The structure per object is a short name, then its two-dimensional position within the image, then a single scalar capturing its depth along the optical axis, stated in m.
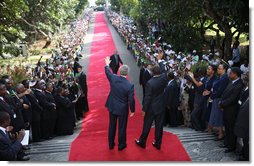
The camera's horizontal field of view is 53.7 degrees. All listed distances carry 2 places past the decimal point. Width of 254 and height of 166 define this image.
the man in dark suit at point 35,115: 4.58
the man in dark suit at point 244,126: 3.38
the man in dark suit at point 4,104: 3.77
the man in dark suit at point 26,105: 4.35
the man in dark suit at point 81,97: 6.39
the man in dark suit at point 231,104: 3.74
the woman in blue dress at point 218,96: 4.16
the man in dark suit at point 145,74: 6.35
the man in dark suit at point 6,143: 2.99
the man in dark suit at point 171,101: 4.93
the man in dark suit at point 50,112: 4.85
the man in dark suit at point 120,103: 3.89
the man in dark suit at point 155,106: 3.94
